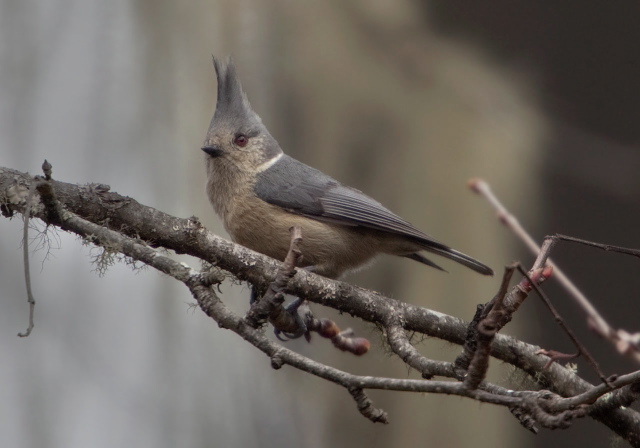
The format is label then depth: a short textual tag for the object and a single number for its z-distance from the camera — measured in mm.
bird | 8125
